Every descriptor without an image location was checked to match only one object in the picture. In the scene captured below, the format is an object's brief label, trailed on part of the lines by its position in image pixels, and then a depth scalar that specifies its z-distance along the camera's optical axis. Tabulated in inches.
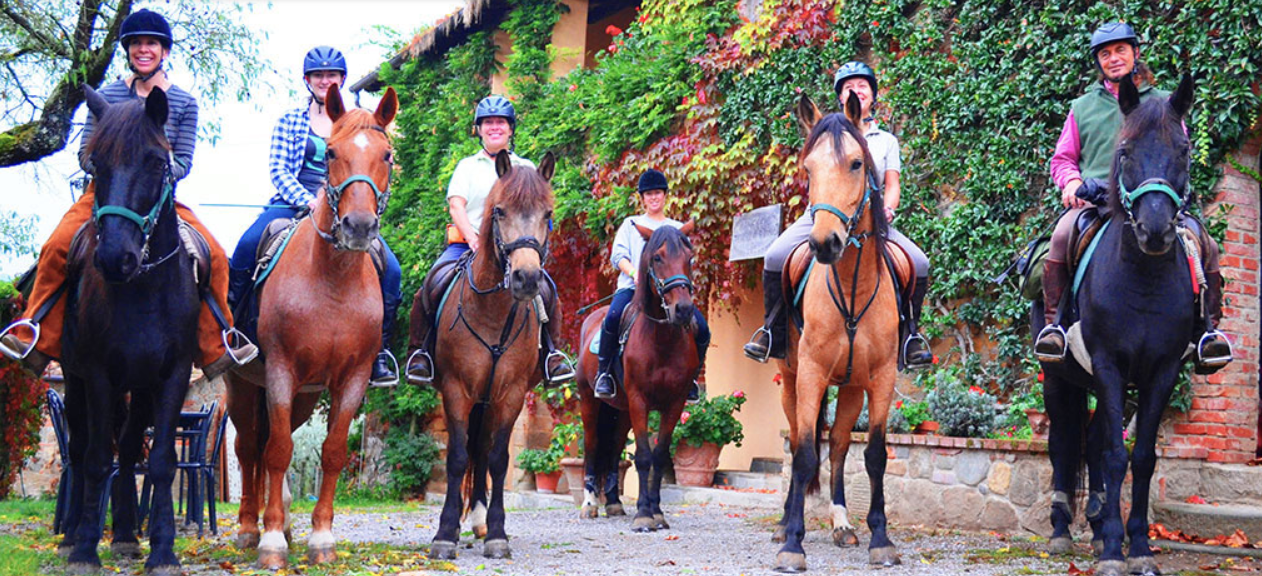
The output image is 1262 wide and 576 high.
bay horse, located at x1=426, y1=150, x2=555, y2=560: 282.4
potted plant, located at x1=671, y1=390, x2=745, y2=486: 515.2
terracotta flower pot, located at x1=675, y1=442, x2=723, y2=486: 522.9
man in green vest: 268.1
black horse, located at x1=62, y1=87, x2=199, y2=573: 223.6
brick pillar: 348.8
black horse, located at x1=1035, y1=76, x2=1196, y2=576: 237.5
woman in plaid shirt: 293.0
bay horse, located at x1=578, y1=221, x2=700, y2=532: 368.5
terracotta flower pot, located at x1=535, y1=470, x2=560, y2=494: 613.0
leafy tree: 565.9
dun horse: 264.8
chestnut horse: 254.2
